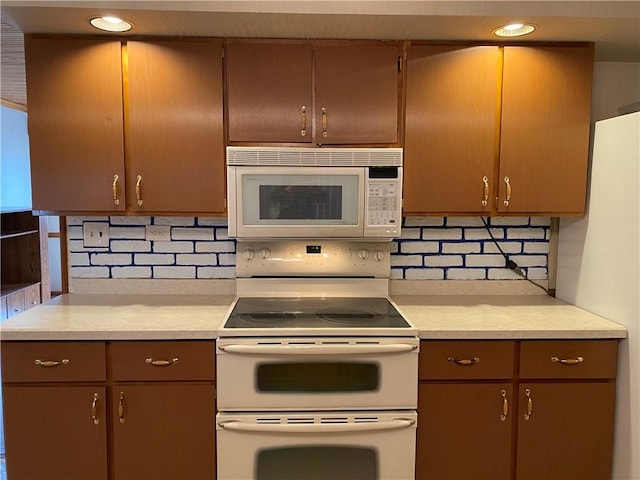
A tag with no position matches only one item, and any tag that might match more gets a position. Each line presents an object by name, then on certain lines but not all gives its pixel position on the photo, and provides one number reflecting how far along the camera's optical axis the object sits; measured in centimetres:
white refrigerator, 178
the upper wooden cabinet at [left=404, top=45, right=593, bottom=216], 201
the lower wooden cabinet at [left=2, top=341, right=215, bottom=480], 176
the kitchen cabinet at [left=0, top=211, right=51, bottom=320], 444
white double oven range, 176
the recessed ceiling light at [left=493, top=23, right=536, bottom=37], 185
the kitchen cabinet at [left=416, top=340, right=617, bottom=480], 182
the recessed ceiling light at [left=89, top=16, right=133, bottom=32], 179
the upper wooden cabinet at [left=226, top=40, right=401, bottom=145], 199
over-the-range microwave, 200
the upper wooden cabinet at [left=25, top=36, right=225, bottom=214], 195
